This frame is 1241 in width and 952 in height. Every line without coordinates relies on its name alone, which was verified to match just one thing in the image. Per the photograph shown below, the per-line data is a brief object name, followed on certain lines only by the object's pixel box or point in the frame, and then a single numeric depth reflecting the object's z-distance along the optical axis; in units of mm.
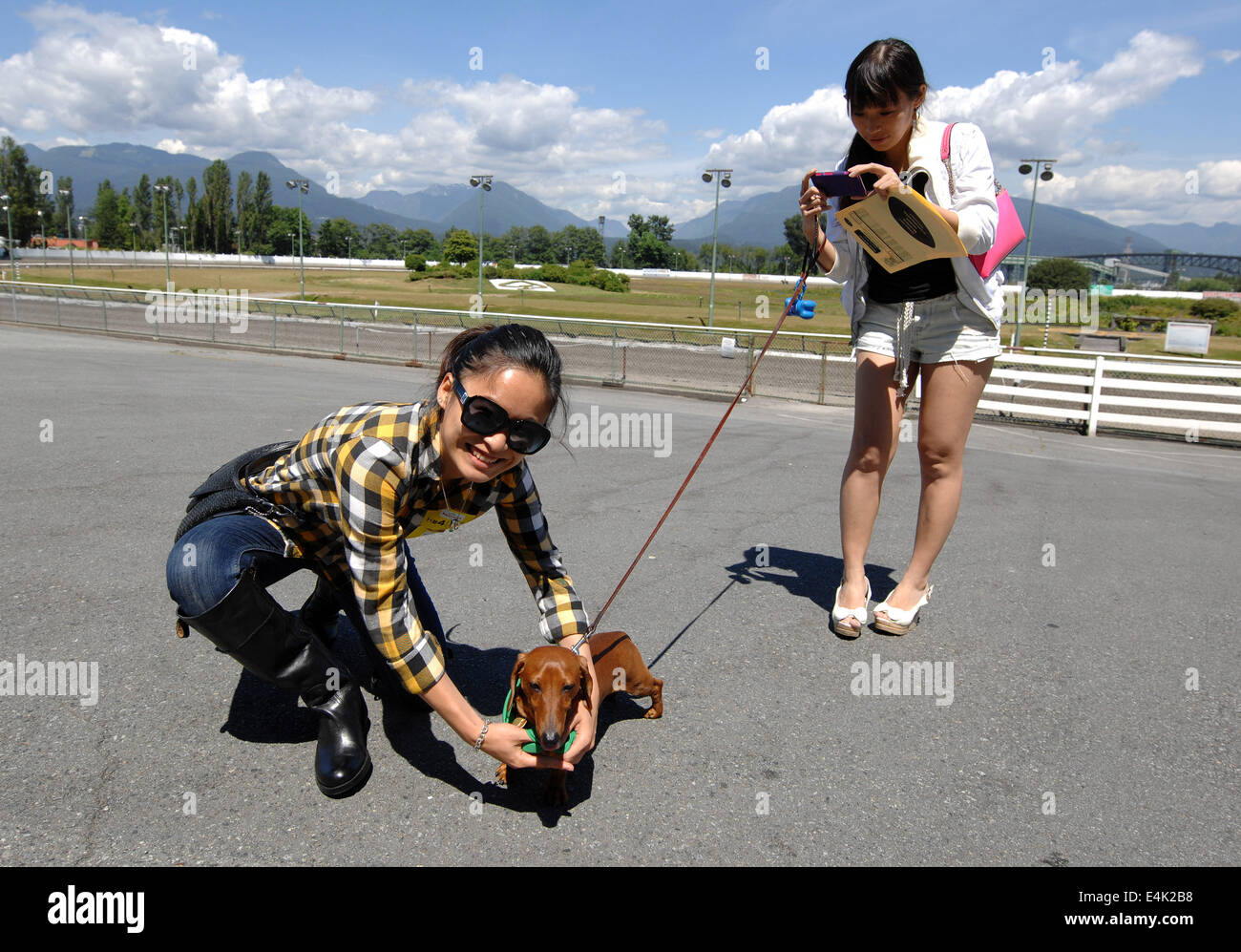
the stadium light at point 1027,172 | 28623
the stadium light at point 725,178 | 30922
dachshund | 2299
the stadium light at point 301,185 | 37219
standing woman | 3324
